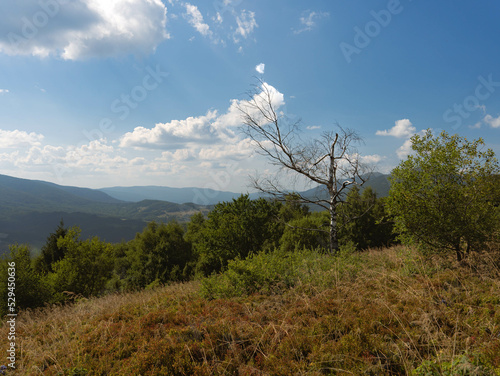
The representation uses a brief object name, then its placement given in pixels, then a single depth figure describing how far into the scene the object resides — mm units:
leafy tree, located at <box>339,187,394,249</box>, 32531
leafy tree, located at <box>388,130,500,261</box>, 7238
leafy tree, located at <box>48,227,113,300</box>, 22453
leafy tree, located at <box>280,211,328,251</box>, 32156
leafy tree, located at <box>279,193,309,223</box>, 46497
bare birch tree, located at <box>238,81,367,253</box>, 12000
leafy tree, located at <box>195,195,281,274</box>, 23391
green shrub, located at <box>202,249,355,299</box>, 7578
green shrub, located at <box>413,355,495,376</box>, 2963
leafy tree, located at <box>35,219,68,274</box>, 34375
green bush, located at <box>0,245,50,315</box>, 15370
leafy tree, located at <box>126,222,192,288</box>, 34812
